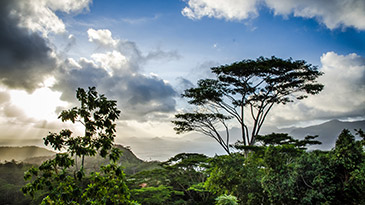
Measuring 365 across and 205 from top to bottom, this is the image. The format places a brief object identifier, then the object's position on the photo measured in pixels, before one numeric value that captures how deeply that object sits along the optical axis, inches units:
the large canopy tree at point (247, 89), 560.4
